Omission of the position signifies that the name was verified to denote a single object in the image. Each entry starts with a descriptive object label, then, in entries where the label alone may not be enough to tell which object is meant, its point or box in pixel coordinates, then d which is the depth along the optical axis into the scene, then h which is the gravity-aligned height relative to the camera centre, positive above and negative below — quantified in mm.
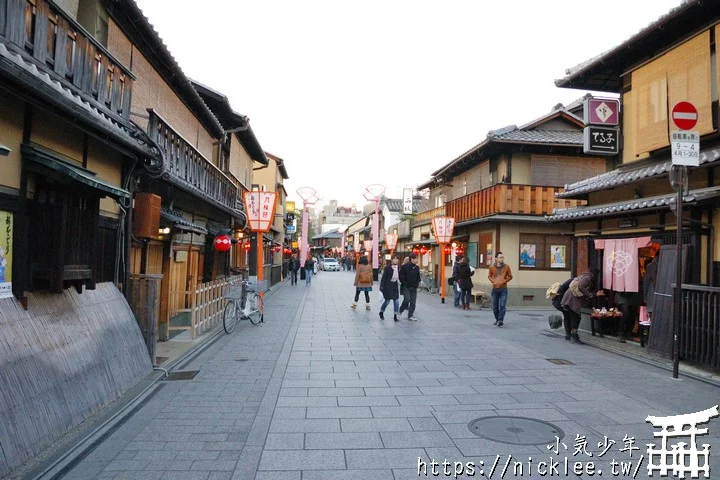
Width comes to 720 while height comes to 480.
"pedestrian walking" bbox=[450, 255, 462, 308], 19920 -1460
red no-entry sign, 7852 +2467
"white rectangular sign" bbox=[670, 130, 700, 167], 7539 +1824
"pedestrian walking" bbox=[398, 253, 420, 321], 14719 -722
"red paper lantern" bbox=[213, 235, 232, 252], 14672 +331
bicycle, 12234 -1460
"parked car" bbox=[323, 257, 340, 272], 65062 -1313
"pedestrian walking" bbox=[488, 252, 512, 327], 14078 -668
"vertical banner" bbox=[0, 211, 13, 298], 4797 -74
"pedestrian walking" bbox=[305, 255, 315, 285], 33500 -1021
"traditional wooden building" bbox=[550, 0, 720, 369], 8602 +1844
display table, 11469 -1237
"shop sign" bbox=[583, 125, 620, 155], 11977 +3075
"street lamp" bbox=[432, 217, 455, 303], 22844 +1450
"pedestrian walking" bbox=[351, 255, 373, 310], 17766 -807
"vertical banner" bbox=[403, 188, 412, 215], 40469 +4897
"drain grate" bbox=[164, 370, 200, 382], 7715 -2014
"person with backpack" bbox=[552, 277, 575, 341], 11656 -1007
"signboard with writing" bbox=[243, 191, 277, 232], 14727 +1393
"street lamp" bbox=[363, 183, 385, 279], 30195 +2602
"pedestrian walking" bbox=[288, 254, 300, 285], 32938 -1087
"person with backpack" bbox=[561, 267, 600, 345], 11109 -739
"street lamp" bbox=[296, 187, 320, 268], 34875 +1184
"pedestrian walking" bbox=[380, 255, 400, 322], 15148 -944
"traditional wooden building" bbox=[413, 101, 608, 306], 20609 +2839
